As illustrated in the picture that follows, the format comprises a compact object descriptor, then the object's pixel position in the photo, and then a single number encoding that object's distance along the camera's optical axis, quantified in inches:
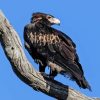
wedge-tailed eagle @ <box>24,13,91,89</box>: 622.8
